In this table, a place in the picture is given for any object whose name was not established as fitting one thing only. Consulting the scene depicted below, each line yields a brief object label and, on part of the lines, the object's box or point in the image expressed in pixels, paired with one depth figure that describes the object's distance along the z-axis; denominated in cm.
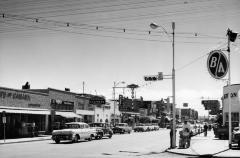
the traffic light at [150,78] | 2722
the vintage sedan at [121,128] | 5328
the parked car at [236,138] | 2256
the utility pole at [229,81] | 2172
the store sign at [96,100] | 5831
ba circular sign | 1777
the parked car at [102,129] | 3634
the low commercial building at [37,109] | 3838
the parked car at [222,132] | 3406
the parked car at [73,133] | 3011
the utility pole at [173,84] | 2438
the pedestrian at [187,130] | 2277
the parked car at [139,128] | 6475
